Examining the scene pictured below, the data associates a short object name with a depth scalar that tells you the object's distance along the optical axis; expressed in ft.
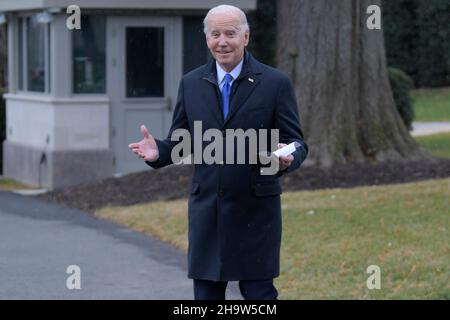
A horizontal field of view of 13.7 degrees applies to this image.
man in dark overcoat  31.06
